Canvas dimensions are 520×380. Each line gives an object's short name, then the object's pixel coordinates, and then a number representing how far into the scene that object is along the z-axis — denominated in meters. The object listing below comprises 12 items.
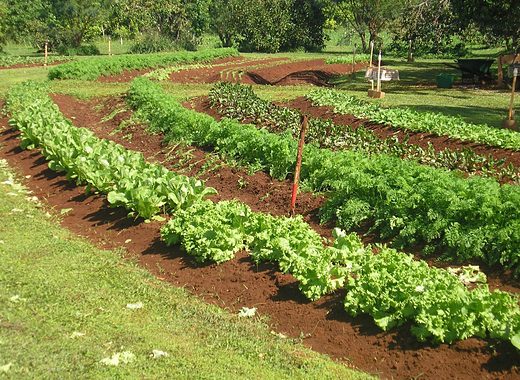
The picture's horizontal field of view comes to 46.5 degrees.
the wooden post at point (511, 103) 15.27
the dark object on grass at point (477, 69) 27.08
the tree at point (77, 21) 50.62
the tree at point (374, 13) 46.50
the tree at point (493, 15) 23.89
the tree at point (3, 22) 43.42
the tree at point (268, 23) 58.19
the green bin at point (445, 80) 26.94
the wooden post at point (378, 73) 21.58
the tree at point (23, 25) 47.12
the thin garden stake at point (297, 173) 8.17
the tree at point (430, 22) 23.58
